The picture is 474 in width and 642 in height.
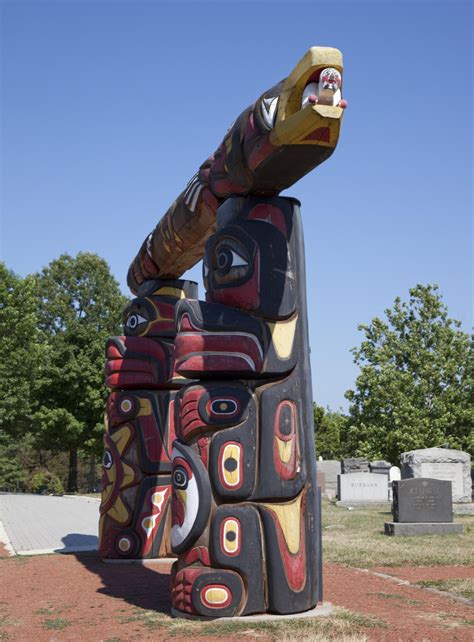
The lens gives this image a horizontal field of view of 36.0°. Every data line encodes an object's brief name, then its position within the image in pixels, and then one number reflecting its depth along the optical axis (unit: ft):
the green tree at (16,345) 90.84
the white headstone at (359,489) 75.82
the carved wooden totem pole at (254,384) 22.03
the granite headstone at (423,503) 49.15
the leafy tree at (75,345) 98.94
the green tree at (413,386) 100.01
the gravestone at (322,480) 87.76
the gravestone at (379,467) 89.86
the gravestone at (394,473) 91.97
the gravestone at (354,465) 93.15
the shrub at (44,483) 121.06
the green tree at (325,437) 174.40
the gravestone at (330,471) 101.19
